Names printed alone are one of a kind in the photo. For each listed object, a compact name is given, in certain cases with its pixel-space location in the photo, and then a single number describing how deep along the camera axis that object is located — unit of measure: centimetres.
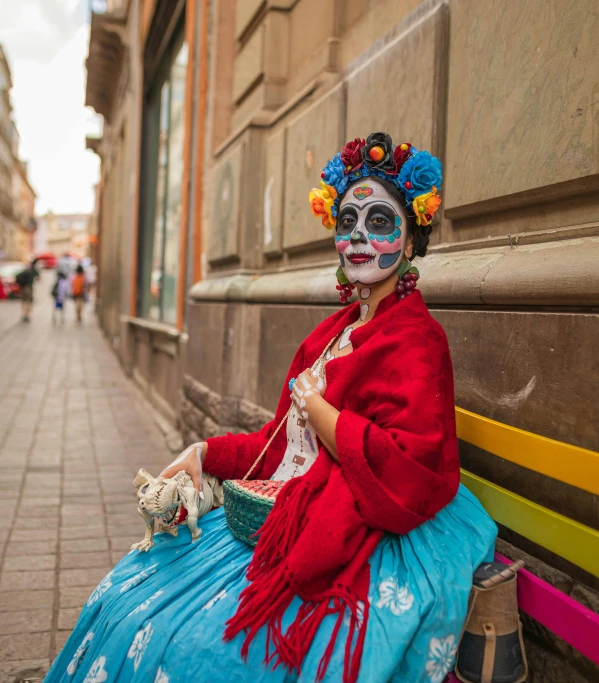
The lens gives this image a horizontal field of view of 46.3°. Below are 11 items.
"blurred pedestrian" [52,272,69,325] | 2274
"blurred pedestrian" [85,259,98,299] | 4292
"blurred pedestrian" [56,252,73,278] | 2481
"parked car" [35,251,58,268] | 3893
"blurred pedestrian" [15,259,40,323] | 2121
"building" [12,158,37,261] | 7438
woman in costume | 170
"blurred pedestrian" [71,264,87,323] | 2349
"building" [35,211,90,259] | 11356
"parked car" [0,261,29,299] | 3467
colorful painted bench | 178
